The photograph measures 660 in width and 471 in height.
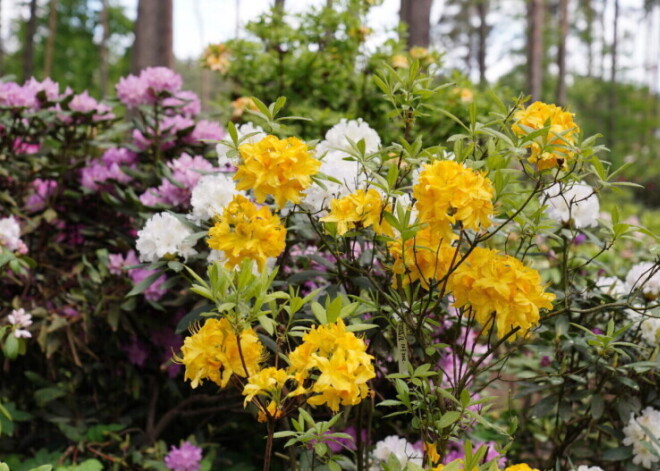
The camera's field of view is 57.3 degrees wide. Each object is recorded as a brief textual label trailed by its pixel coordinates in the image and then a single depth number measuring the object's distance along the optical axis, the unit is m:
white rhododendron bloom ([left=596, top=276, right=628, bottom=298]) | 1.84
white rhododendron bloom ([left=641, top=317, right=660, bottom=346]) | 1.75
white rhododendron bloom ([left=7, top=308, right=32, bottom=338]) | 1.89
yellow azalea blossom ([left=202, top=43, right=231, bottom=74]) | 3.48
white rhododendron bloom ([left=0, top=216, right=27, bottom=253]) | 1.95
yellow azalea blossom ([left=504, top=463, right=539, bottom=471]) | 1.20
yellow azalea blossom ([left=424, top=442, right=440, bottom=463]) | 1.36
